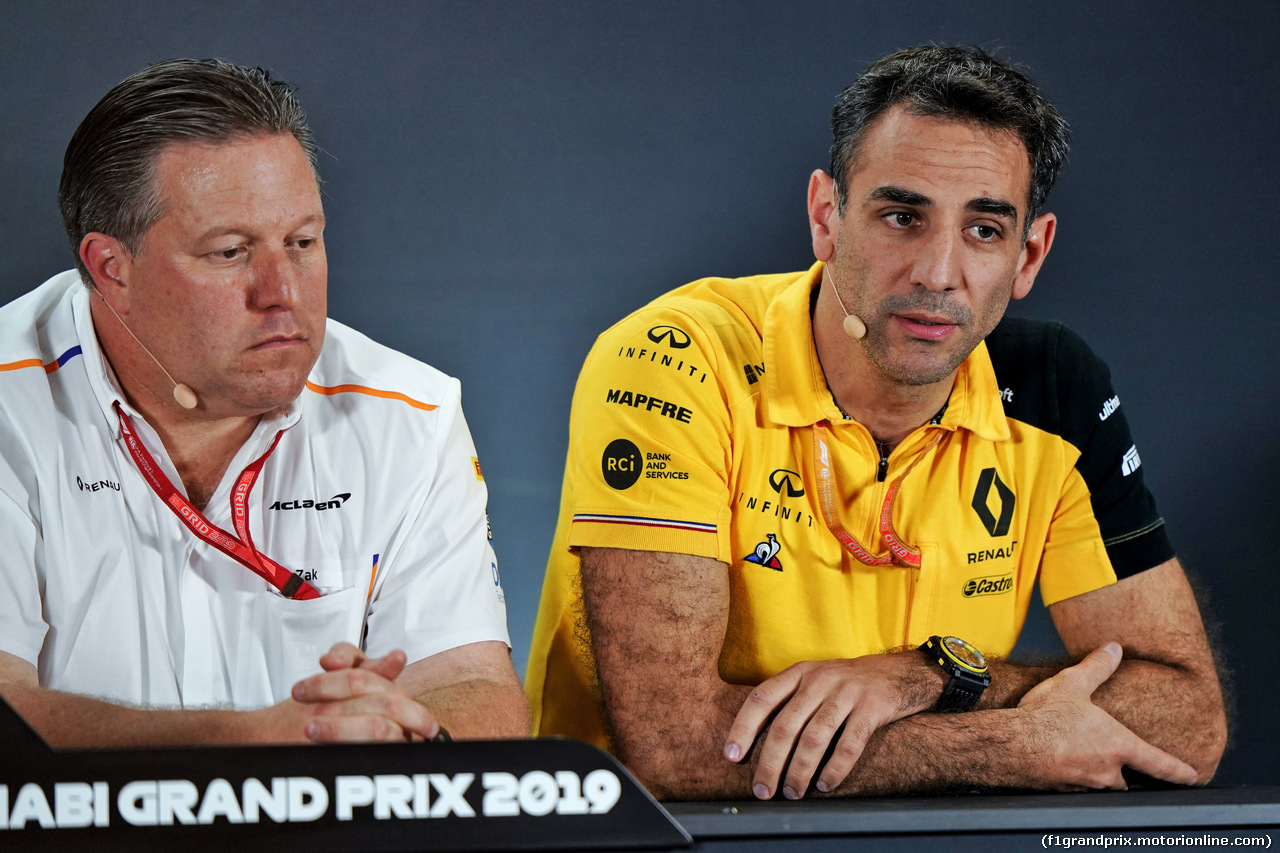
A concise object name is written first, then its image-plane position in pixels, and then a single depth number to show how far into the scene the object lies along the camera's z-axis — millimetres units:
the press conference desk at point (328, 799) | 4698
